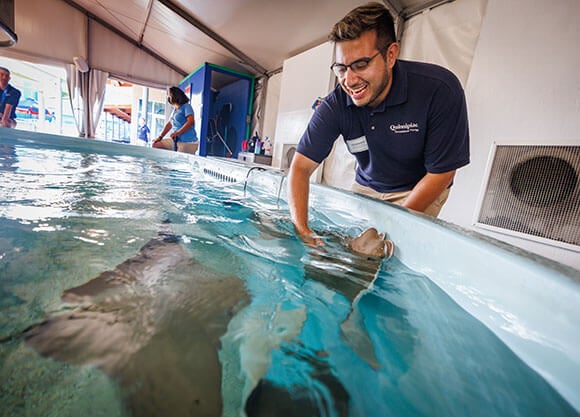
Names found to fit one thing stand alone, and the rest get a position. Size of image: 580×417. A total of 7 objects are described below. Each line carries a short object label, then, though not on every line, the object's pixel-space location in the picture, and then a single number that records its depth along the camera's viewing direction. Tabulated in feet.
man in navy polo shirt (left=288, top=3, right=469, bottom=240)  3.73
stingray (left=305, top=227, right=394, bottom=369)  1.88
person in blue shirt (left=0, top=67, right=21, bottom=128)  15.85
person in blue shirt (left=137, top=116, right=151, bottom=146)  31.65
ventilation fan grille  5.65
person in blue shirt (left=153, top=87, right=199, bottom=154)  12.53
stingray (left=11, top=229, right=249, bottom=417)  1.30
